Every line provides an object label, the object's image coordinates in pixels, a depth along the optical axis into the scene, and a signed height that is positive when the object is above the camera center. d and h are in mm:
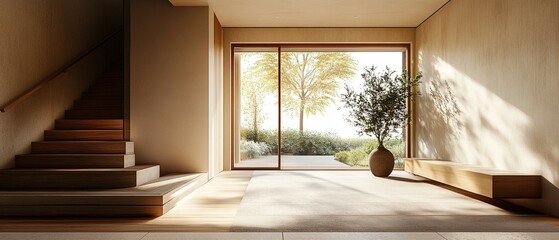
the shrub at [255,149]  8531 -387
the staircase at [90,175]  4164 -522
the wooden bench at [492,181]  4301 -550
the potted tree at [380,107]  7293 +381
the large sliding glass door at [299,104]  8484 +493
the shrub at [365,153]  8547 -475
